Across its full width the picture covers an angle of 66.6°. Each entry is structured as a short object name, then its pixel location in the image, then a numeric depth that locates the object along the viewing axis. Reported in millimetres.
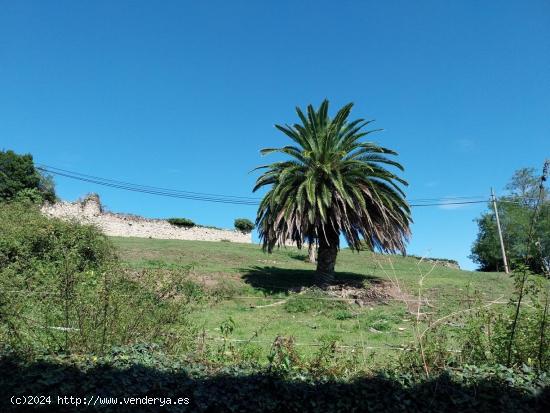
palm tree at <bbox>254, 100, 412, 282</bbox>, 15000
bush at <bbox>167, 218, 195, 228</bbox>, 35844
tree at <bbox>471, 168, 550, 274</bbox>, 40444
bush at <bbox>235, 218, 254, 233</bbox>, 40312
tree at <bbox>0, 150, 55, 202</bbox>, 32312
